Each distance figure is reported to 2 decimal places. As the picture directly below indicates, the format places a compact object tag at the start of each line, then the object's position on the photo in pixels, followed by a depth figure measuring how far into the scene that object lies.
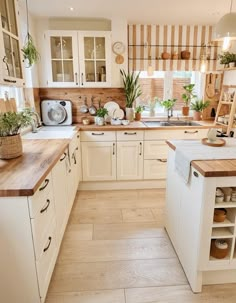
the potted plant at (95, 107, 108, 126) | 3.27
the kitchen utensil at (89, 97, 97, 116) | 3.56
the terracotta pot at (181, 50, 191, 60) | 3.56
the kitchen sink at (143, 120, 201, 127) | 3.43
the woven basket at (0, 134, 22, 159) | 1.77
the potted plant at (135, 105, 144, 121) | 3.66
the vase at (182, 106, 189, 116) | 3.81
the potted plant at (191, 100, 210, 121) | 3.68
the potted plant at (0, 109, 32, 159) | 1.75
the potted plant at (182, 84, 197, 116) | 3.66
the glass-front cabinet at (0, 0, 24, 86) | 1.73
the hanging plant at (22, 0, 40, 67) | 2.61
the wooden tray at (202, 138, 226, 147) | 1.94
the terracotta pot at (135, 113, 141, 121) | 3.67
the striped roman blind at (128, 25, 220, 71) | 3.54
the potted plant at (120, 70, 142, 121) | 3.46
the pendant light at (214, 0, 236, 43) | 1.76
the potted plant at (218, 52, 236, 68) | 3.22
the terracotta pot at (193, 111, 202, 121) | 3.73
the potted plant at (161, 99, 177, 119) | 3.60
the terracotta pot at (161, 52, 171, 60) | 3.56
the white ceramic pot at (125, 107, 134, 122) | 3.55
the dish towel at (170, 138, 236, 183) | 1.67
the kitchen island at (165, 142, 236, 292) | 1.45
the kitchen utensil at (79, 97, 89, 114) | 3.56
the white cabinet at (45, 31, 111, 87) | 3.20
